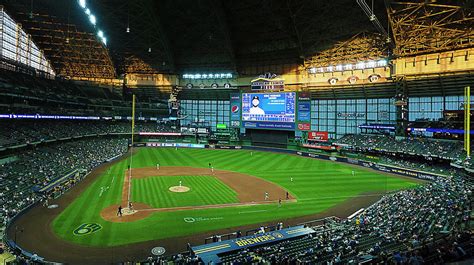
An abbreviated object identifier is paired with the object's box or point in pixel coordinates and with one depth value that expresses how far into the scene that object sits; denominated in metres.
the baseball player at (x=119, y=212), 26.07
